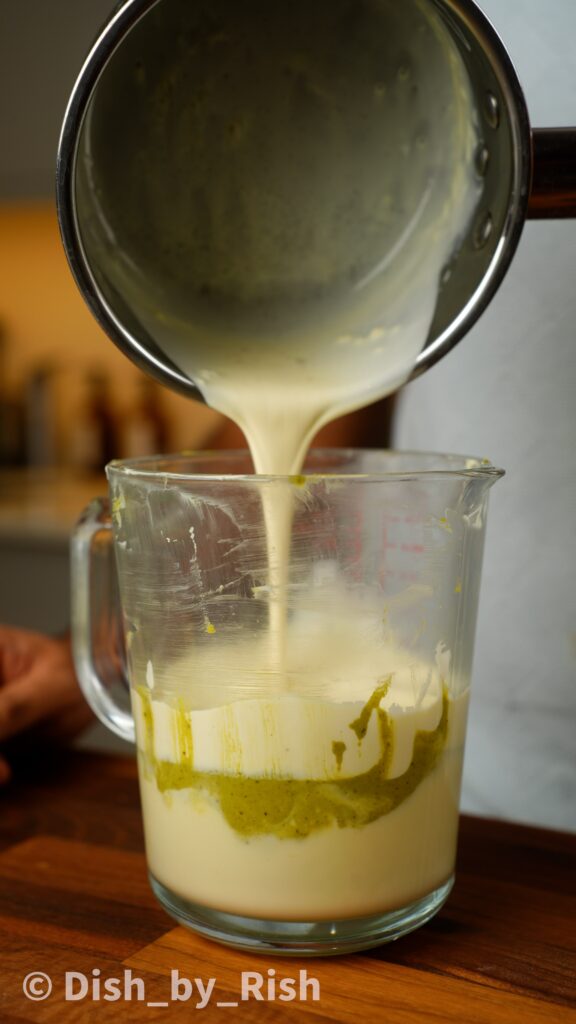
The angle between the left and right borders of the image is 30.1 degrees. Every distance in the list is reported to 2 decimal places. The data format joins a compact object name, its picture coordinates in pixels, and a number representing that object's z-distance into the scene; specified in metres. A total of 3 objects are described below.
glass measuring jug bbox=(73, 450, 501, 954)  0.48
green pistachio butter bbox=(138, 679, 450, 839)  0.48
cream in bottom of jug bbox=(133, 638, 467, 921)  0.48
